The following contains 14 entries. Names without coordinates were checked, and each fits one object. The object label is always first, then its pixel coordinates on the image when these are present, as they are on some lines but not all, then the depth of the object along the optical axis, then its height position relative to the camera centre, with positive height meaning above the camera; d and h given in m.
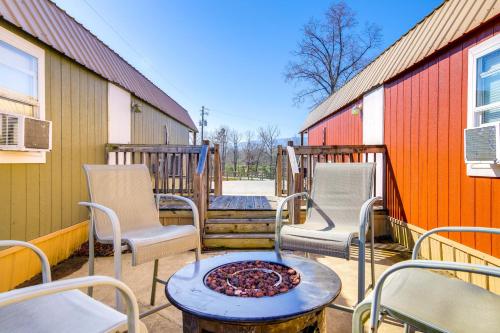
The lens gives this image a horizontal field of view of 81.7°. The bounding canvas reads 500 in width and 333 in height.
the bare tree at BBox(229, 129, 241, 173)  24.47 +2.31
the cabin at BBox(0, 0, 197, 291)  2.78 +0.49
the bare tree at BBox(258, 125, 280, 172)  24.86 +2.56
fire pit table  1.27 -0.66
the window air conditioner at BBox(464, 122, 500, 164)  2.48 +0.20
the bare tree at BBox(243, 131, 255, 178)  19.64 +1.44
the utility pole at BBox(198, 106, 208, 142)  24.90 +4.16
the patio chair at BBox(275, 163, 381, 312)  2.23 -0.49
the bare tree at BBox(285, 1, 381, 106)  16.22 +6.49
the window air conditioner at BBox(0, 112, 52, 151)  2.63 +0.29
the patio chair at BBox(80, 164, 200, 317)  2.03 -0.49
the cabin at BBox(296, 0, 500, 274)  2.64 +0.46
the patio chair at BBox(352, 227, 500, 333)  1.10 -0.59
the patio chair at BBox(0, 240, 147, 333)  0.90 -0.58
